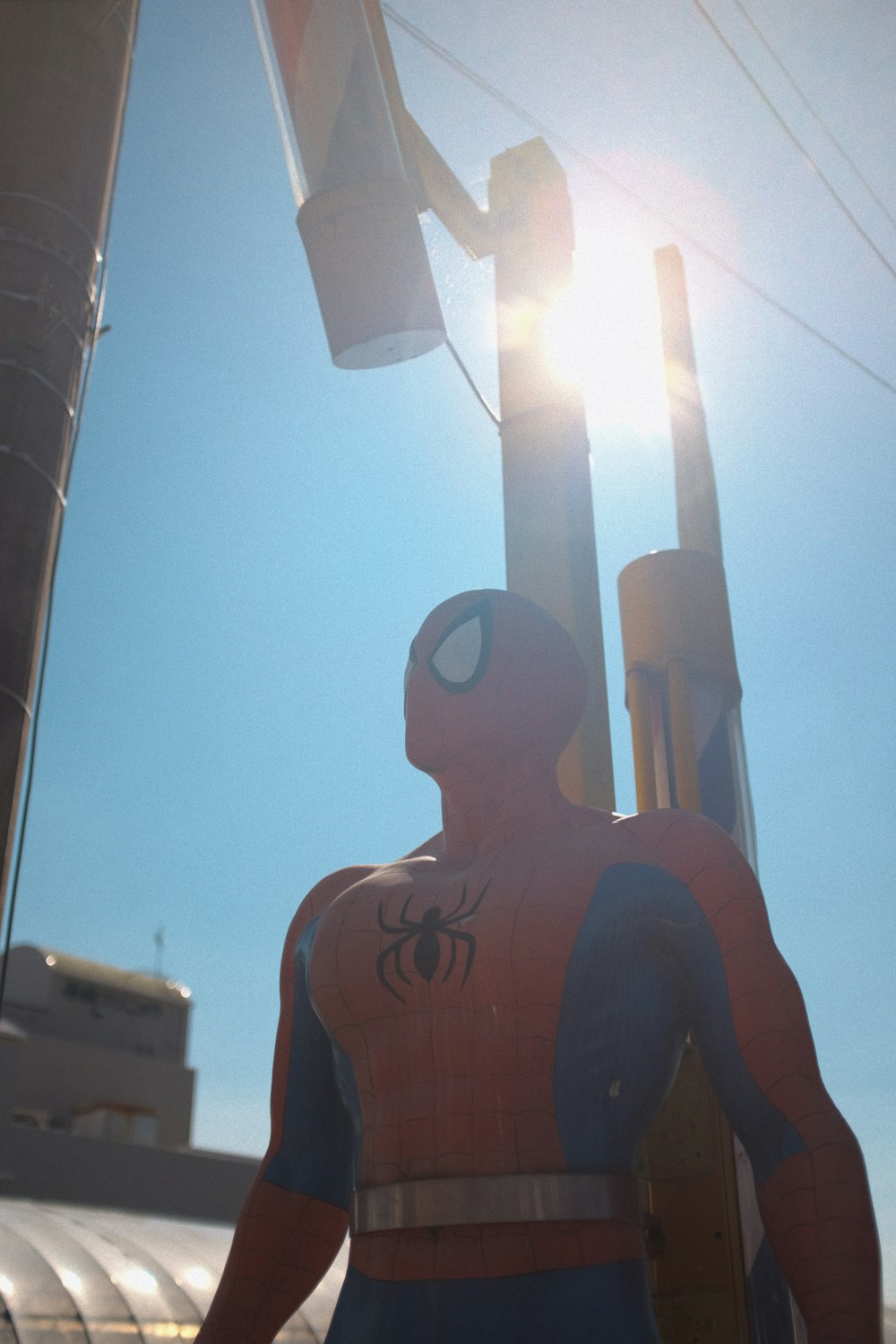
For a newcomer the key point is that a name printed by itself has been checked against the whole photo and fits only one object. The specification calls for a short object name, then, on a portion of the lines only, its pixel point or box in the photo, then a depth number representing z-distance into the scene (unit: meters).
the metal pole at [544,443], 3.86
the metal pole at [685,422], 4.21
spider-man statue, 2.29
